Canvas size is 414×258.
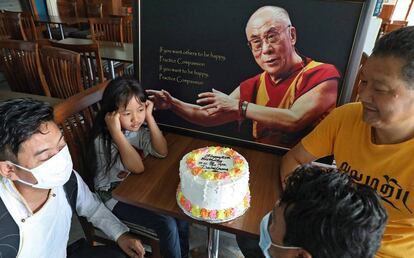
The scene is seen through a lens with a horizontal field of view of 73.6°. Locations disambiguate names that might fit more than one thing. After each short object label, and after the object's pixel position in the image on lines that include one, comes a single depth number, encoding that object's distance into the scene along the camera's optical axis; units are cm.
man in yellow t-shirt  81
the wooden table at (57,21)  437
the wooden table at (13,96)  191
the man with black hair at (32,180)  92
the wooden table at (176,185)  104
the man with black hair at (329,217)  58
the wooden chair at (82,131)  139
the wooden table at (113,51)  291
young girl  132
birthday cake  99
